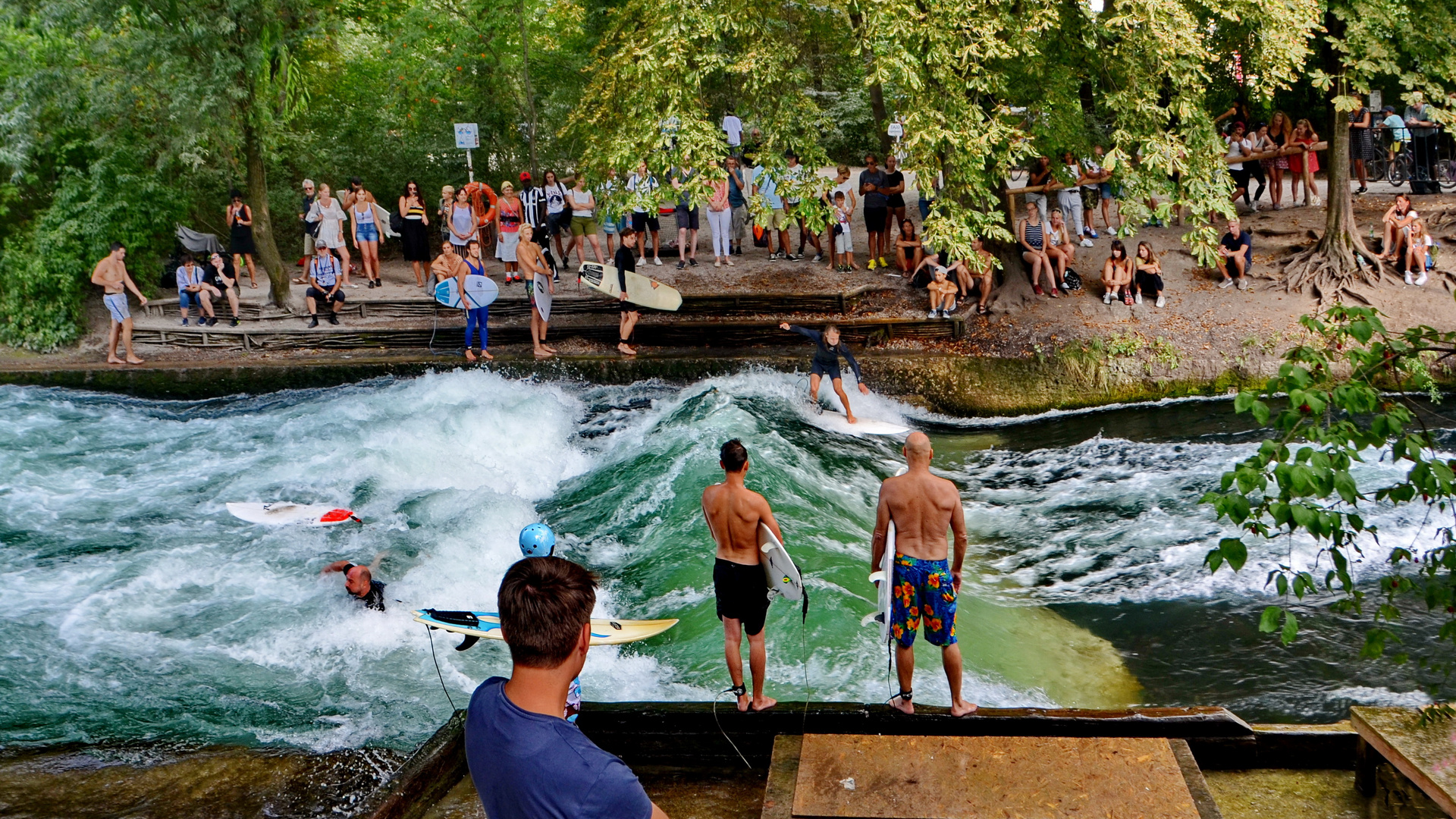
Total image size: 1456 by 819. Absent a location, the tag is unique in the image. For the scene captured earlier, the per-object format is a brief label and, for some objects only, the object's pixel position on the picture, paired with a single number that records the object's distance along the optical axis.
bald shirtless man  6.05
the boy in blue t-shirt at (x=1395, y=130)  19.05
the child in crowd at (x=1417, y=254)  15.88
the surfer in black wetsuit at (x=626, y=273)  15.98
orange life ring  18.33
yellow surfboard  7.38
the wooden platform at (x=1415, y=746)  4.48
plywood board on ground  4.80
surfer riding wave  13.36
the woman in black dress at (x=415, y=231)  18.16
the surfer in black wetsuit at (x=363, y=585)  9.21
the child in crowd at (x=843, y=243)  17.83
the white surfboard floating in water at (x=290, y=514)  11.27
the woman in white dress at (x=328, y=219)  17.97
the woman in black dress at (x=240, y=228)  17.98
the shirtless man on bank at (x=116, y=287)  16.75
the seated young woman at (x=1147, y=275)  16.09
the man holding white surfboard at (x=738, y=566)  6.20
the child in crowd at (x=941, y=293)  16.06
